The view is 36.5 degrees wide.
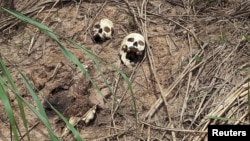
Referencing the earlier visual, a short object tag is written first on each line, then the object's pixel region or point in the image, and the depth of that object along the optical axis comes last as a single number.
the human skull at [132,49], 2.33
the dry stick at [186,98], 2.05
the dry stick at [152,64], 2.04
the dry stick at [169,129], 1.93
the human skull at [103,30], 2.45
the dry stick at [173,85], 2.09
